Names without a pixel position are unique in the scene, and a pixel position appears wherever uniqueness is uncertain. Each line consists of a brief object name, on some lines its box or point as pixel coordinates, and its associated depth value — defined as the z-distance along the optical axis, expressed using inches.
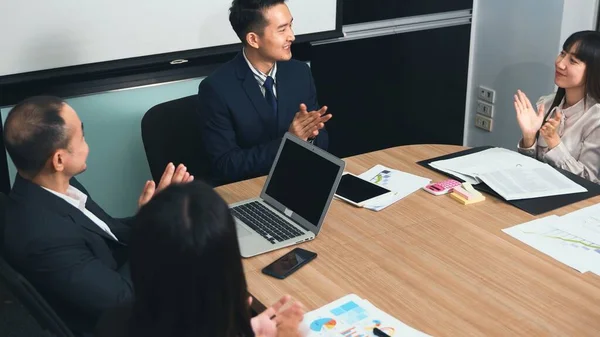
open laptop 82.2
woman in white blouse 106.3
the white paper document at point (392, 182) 91.7
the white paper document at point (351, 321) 66.2
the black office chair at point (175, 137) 104.1
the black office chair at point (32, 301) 58.5
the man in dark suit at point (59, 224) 68.2
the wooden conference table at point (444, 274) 68.7
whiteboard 114.4
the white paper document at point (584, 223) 83.7
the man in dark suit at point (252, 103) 104.5
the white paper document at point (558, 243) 78.0
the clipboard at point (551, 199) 90.0
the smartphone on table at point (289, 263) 75.6
